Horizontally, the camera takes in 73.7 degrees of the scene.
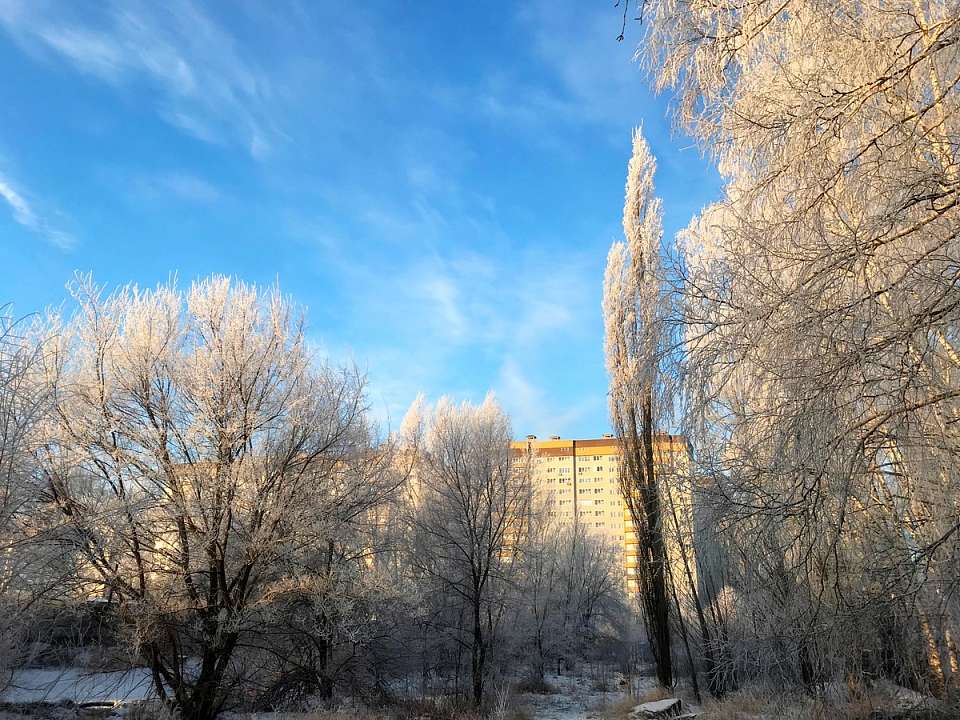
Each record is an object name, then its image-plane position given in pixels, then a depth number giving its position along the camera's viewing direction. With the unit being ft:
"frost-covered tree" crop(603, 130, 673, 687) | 46.21
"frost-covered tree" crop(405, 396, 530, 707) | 52.54
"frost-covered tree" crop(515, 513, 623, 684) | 78.64
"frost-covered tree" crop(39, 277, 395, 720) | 29.84
